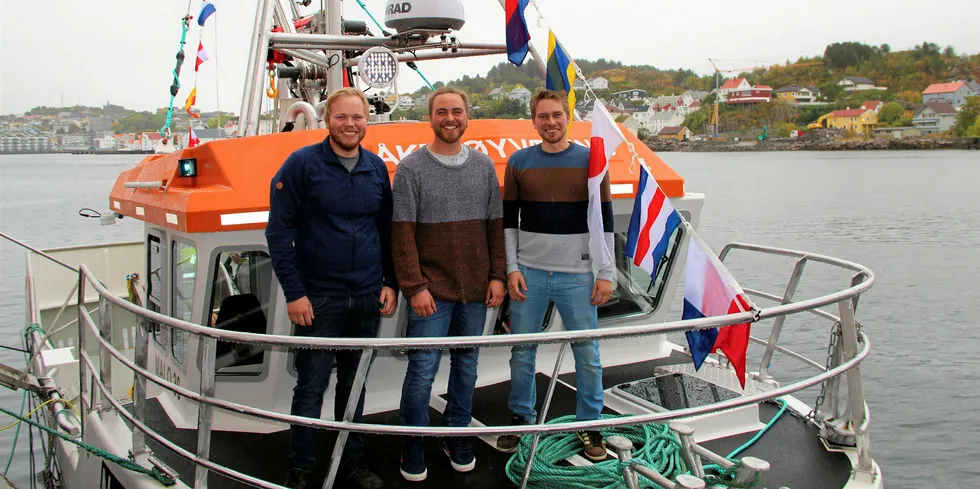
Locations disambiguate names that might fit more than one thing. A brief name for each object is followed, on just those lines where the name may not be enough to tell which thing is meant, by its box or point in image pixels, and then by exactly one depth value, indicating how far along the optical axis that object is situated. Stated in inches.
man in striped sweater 145.0
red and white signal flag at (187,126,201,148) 318.0
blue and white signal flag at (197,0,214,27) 347.9
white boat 119.5
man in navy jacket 131.2
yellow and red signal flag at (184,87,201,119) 429.1
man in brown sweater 136.3
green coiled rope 133.9
